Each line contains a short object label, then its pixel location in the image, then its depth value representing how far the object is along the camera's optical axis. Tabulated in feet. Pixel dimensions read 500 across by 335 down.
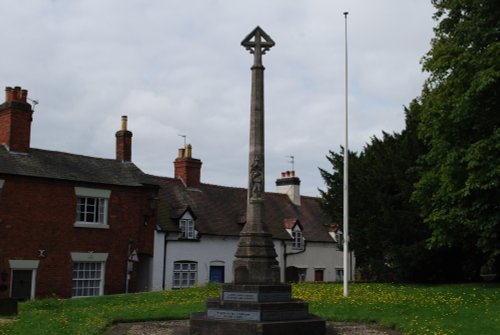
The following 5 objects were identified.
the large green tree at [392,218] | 86.58
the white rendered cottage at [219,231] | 104.27
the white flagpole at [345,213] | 66.23
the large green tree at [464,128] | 65.92
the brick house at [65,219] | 83.66
